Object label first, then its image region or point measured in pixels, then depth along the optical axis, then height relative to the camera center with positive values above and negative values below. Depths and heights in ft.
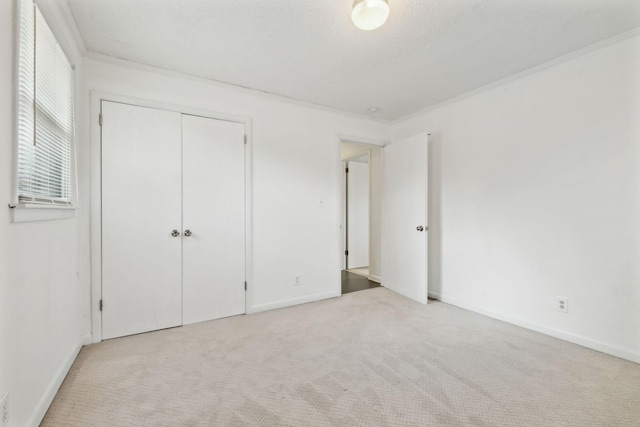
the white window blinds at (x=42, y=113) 4.46 +1.95
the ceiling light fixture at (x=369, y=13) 5.24 +3.89
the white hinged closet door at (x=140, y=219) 7.76 -0.11
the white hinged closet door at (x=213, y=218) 8.77 -0.09
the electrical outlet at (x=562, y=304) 7.73 -2.50
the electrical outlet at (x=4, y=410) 3.71 -2.65
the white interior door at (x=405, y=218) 10.80 -0.12
